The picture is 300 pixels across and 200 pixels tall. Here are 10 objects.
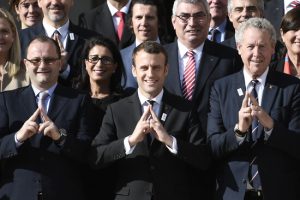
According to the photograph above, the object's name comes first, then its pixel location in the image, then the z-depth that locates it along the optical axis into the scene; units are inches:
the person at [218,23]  712.4
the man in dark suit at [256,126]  525.7
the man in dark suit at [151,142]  532.4
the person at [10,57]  607.9
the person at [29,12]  713.6
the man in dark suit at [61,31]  647.8
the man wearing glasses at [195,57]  585.0
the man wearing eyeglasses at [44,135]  537.0
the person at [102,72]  598.4
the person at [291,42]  582.2
